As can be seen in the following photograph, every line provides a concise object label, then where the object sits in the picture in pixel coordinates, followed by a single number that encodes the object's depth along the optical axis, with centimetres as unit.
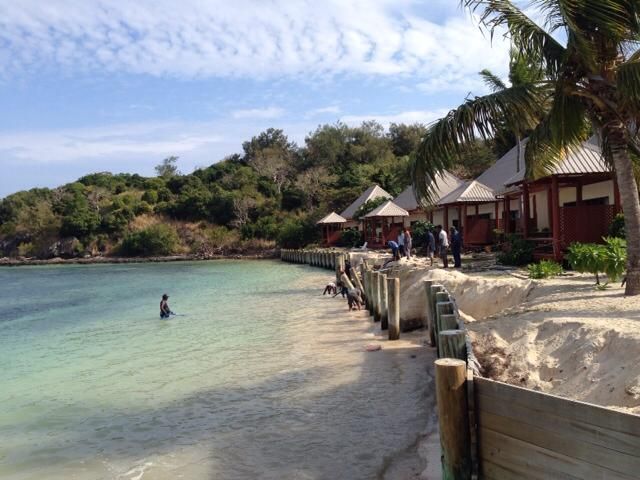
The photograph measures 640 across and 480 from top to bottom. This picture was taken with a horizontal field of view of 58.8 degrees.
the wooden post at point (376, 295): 1518
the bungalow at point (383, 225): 3275
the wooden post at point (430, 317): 1134
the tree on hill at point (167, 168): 10424
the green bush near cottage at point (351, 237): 4461
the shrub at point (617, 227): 1482
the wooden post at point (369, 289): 1710
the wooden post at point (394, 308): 1263
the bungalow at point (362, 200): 4517
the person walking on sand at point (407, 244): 2383
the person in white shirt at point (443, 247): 1942
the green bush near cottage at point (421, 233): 2925
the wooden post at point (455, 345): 575
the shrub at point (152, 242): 6656
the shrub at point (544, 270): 1323
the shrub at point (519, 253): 1741
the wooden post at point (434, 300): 1057
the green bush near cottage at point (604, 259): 1032
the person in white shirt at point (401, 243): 2380
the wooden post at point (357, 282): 2023
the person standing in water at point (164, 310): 1895
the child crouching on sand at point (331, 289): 2309
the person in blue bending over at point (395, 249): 2311
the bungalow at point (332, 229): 4553
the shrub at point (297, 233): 5622
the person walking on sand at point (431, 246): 2266
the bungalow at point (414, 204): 3356
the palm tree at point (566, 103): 874
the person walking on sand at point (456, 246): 1894
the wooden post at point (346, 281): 2002
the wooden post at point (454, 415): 439
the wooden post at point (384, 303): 1411
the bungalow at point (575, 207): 1546
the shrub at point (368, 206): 4241
